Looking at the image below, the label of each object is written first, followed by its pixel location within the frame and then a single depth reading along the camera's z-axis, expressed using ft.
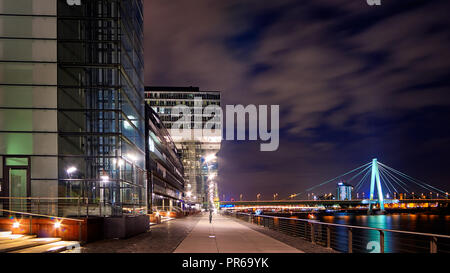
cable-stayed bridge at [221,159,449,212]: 453.99
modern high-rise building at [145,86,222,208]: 604.54
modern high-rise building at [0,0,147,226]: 75.51
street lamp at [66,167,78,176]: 78.28
